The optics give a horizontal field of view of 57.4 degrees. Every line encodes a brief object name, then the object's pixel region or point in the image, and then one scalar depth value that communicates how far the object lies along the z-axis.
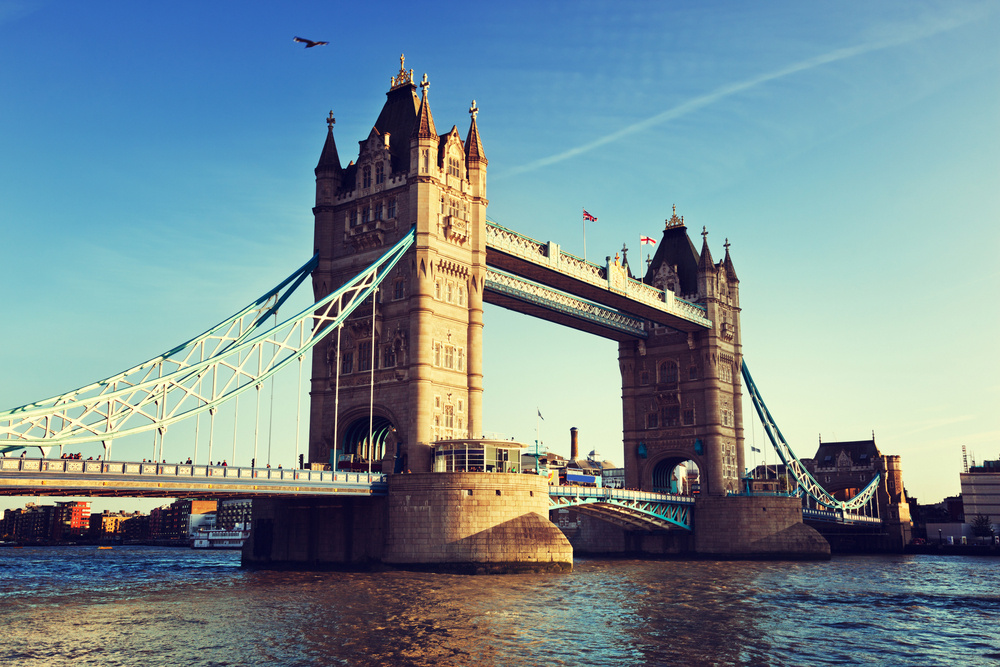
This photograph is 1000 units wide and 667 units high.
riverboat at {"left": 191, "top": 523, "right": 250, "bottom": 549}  161.38
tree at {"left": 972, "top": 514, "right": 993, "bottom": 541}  124.88
